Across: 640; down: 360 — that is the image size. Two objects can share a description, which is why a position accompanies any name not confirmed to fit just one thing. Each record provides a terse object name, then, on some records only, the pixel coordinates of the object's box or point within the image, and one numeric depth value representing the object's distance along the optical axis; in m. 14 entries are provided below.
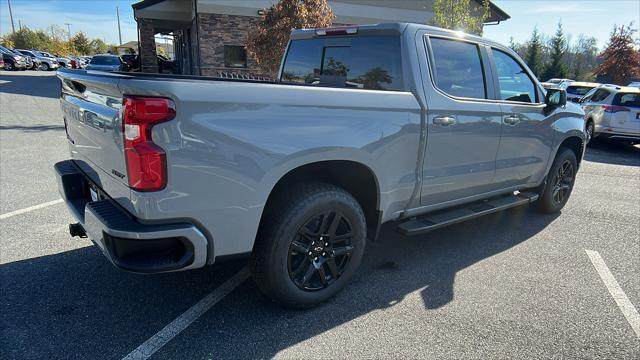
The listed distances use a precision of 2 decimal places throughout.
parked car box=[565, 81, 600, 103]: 15.83
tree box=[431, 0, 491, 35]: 13.85
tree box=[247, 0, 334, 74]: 11.45
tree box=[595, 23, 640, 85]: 31.20
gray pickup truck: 2.29
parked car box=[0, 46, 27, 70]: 33.25
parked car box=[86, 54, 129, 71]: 25.47
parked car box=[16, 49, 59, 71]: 37.92
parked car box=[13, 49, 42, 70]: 36.50
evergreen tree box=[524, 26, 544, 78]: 39.44
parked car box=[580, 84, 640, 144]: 10.83
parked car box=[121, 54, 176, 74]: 25.14
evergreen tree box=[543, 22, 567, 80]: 38.84
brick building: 18.80
